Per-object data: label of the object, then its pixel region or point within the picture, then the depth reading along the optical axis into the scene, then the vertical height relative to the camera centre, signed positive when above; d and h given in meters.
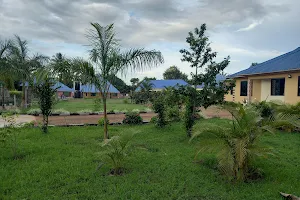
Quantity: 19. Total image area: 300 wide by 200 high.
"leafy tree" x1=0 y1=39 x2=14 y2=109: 16.39 +1.85
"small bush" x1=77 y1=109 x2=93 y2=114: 14.51 -1.31
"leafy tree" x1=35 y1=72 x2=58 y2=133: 8.27 -0.15
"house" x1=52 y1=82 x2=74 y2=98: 46.53 -0.44
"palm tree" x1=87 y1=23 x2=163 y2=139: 7.37 +1.09
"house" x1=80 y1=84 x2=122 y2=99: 49.98 -1.00
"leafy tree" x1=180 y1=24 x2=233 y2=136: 7.29 +0.68
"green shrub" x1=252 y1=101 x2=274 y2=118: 10.51 -0.68
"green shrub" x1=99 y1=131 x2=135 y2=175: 4.62 -1.18
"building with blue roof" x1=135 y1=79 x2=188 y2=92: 40.69 +1.41
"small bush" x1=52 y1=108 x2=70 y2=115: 14.10 -1.26
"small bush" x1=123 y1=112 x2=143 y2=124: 10.84 -1.26
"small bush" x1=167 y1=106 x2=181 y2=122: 11.42 -1.09
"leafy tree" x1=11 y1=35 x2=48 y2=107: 17.34 +2.30
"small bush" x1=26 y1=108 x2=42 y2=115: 14.60 -1.35
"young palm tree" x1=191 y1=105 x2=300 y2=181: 4.11 -0.79
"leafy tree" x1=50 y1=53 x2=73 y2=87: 7.18 +0.61
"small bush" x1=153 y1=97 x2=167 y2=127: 9.52 -0.78
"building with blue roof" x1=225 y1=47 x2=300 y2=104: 14.41 +0.83
